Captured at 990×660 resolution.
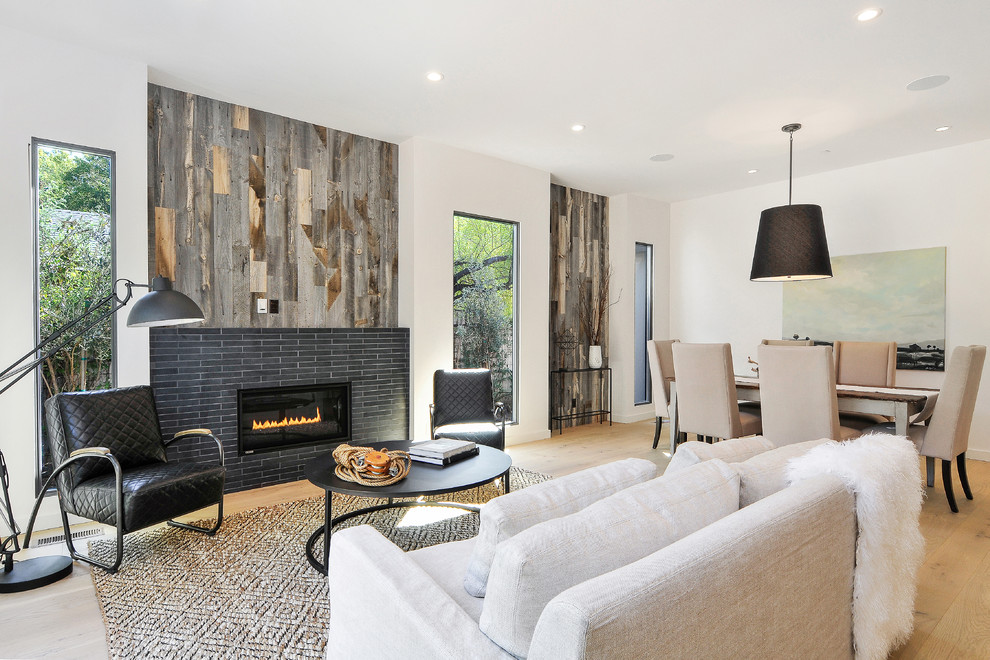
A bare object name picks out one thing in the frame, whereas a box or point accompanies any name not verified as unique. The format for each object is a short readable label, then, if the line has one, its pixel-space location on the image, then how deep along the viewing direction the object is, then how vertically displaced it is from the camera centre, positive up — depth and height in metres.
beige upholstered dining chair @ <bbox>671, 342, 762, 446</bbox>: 3.90 -0.49
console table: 6.10 -0.81
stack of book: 2.94 -0.68
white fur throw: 1.62 -0.59
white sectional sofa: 0.93 -0.50
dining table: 3.43 -0.49
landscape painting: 4.95 +0.21
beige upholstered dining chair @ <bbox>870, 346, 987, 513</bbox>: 3.35 -0.53
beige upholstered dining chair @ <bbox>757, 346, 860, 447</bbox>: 3.40 -0.44
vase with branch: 6.41 +0.18
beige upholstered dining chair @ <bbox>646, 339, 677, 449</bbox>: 5.07 -0.42
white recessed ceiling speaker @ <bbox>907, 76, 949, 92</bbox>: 3.51 +1.56
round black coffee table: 2.46 -0.73
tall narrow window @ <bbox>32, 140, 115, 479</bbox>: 3.15 +0.43
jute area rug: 1.99 -1.13
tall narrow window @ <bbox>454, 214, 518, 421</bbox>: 5.14 +0.26
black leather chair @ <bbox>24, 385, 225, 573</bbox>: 2.60 -0.74
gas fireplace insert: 3.94 -0.67
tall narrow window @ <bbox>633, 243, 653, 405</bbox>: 6.89 +0.16
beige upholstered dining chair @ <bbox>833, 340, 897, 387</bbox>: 4.48 -0.31
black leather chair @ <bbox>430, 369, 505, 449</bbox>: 4.50 -0.62
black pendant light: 4.12 +0.62
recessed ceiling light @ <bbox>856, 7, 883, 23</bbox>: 2.76 +1.57
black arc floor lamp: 2.43 -0.18
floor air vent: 2.93 -1.14
